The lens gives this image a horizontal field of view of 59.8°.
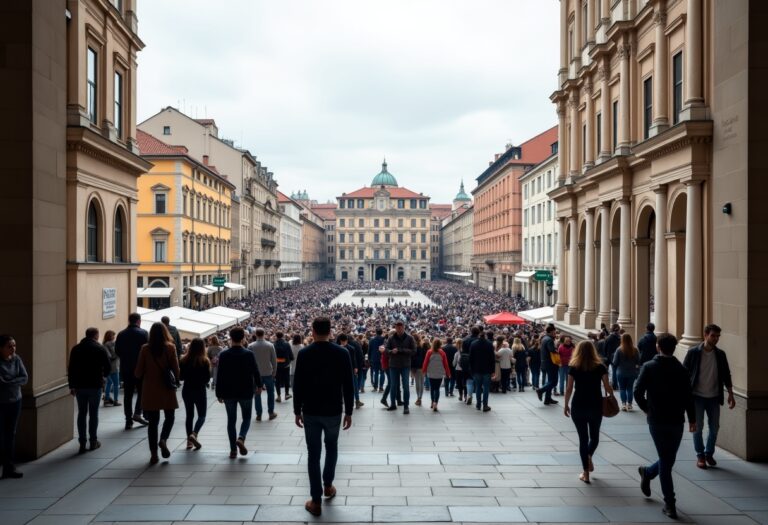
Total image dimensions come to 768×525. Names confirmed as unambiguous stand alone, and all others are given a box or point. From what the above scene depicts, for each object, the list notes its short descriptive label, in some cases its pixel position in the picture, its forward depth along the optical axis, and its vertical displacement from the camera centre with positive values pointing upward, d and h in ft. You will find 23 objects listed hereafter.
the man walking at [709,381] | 27.14 -4.60
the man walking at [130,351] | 34.45 -4.31
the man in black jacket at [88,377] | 29.40 -4.77
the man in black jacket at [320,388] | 21.98 -3.95
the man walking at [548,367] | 43.14 -6.59
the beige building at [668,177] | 29.32 +6.68
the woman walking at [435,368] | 41.04 -6.15
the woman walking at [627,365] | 39.60 -5.79
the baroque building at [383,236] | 442.50 +21.92
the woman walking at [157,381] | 27.61 -4.69
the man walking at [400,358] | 40.50 -5.44
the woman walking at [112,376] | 40.09 -6.88
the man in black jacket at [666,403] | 21.93 -4.49
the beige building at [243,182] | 191.21 +29.75
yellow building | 136.67 +9.19
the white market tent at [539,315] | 85.89 -6.06
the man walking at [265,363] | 36.17 -5.14
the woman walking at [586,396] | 25.07 -4.78
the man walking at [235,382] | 28.63 -4.87
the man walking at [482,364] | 40.86 -5.81
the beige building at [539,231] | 158.10 +9.93
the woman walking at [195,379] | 28.78 -4.79
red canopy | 85.48 -6.46
